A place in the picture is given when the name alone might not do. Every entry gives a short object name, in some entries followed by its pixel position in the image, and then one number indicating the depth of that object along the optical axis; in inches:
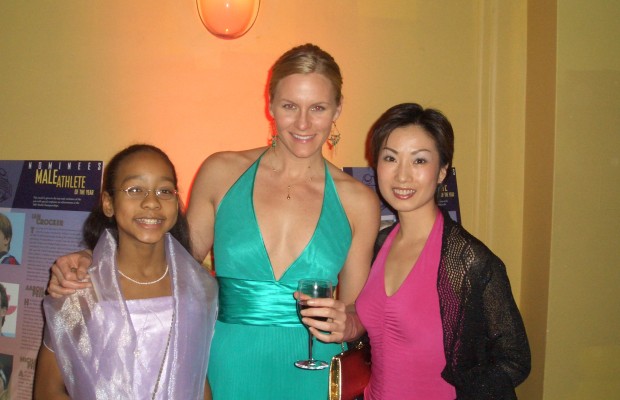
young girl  65.6
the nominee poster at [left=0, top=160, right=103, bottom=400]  115.8
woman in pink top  68.2
